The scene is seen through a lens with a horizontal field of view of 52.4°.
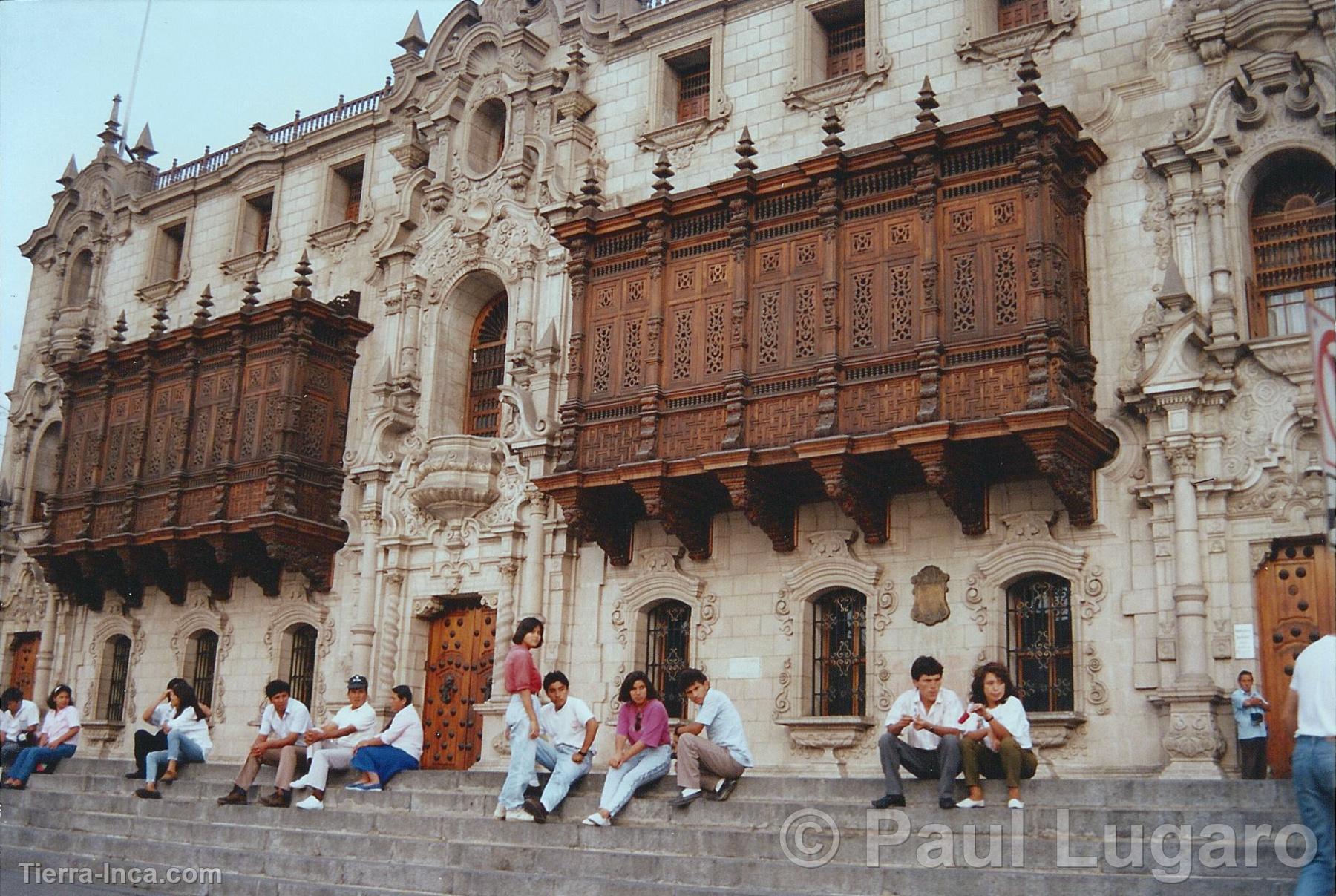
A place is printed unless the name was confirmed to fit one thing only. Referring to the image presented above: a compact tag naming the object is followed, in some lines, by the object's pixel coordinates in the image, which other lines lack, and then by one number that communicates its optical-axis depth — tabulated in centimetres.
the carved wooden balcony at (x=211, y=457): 2362
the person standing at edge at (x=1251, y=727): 1457
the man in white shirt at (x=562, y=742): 1353
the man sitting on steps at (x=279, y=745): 1549
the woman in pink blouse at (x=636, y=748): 1312
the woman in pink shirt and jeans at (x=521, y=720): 1344
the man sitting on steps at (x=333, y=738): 1541
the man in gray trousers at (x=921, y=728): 1232
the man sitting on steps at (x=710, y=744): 1310
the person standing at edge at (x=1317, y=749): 863
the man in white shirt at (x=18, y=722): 1973
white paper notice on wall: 1534
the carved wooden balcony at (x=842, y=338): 1652
